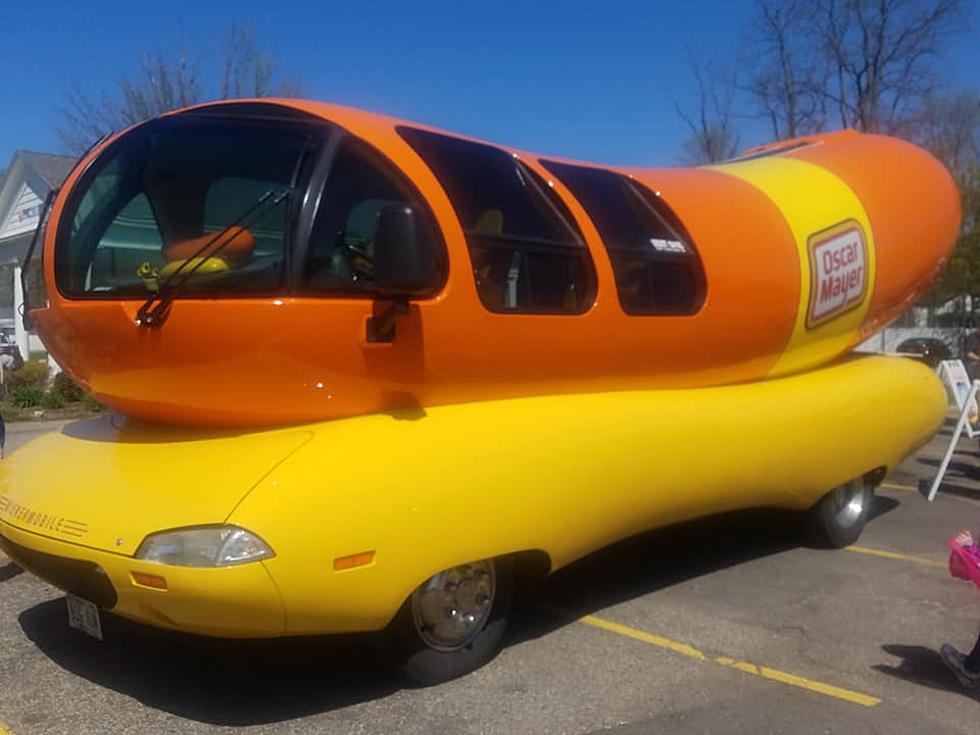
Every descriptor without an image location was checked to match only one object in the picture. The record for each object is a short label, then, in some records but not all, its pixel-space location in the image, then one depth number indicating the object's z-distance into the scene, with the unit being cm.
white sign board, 993
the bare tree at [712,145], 3172
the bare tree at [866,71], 2883
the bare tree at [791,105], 2945
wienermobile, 413
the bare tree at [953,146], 2789
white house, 2214
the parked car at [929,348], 2262
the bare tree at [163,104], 1908
